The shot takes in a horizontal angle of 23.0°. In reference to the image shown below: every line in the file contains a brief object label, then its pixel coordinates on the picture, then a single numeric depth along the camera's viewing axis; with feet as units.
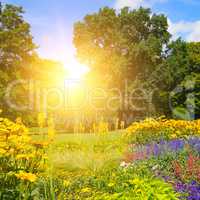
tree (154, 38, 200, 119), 130.72
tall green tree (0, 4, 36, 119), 104.53
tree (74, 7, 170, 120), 131.61
